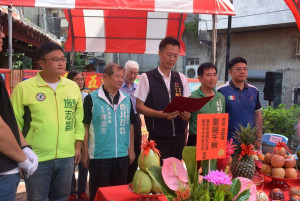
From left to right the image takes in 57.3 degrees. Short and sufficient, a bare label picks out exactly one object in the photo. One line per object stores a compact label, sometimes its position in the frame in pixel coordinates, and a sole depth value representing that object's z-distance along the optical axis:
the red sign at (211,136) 1.26
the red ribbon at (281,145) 1.96
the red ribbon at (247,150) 1.70
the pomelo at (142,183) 1.47
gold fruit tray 1.49
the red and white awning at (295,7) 2.60
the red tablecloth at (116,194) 1.61
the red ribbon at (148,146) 1.53
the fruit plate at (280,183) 1.82
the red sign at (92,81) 4.78
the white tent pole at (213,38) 3.28
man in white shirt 2.43
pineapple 1.71
